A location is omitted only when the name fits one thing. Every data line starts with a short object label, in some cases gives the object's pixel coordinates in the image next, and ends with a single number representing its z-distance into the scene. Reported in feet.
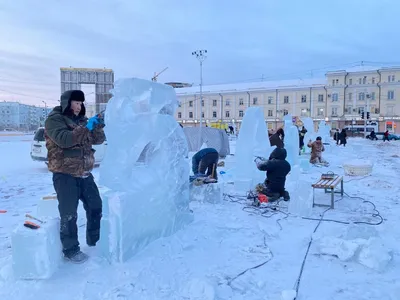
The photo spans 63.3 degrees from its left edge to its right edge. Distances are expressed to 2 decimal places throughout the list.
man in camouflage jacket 10.87
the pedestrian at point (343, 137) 80.14
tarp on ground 50.49
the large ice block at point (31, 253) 10.22
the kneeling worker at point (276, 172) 20.45
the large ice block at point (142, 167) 11.39
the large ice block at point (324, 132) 70.73
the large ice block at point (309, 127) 62.69
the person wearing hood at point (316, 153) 41.73
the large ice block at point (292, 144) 37.22
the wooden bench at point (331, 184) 19.51
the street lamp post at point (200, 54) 84.02
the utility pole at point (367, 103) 156.04
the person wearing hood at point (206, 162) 24.02
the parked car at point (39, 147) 34.27
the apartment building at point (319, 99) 154.20
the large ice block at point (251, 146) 25.14
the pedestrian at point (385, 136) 114.32
